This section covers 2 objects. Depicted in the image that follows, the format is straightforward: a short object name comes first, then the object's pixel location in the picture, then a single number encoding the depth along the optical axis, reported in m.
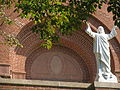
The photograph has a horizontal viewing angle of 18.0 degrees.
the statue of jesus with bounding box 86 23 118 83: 13.93
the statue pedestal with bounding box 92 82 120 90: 12.91
